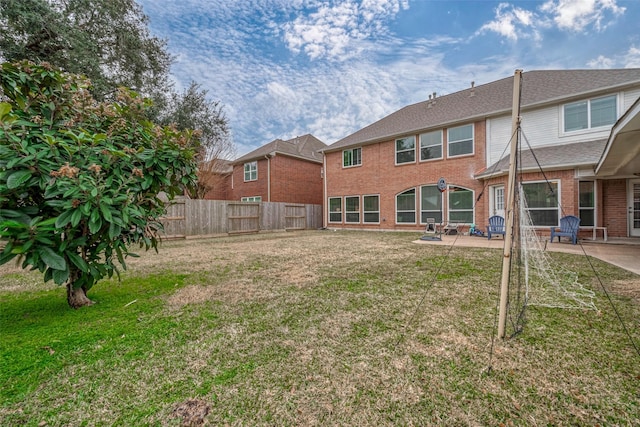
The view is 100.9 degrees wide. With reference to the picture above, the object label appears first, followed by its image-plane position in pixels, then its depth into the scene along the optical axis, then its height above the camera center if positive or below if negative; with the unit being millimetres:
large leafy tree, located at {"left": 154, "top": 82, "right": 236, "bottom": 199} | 15977 +5853
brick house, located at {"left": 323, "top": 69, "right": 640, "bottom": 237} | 8906 +2268
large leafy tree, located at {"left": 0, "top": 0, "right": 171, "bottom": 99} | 9070 +6919
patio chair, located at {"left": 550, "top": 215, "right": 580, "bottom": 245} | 8234 -598
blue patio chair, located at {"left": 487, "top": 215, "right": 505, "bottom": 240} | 9836 -587
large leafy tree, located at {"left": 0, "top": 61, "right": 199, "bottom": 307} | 2238 +432
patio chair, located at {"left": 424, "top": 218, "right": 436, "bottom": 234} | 12757 -719
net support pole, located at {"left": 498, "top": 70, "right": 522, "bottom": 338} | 2312 +150
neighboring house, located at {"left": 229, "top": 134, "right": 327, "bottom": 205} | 19156 +2968
